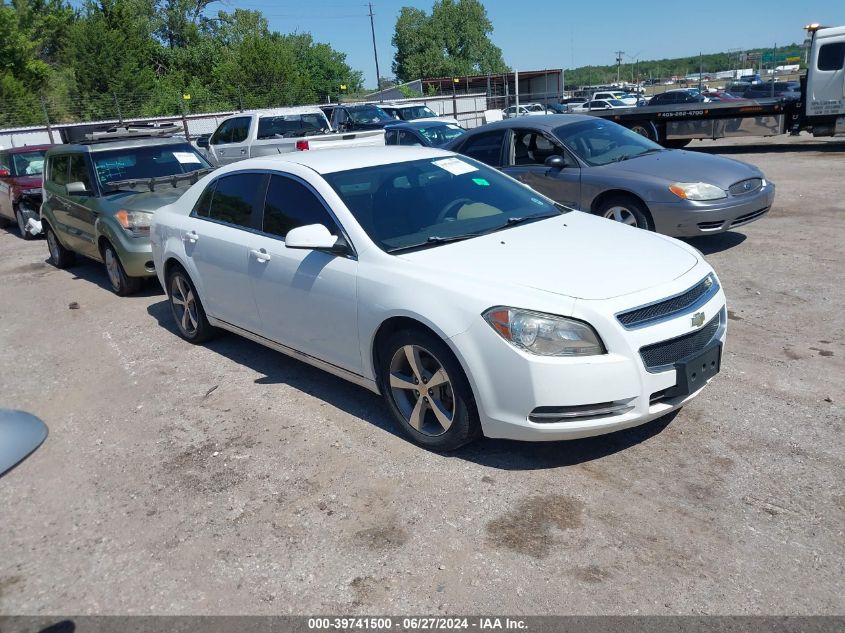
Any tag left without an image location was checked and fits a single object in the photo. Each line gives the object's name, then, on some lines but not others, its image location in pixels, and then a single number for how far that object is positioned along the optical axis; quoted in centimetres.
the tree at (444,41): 9663
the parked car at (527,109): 3544
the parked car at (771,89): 2758
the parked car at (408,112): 2272
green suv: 807
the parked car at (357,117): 2138
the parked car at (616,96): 4279
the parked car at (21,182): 1390
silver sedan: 784
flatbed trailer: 1736
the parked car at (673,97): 3319
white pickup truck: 1574
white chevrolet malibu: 365
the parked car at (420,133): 1455
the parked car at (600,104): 3838
